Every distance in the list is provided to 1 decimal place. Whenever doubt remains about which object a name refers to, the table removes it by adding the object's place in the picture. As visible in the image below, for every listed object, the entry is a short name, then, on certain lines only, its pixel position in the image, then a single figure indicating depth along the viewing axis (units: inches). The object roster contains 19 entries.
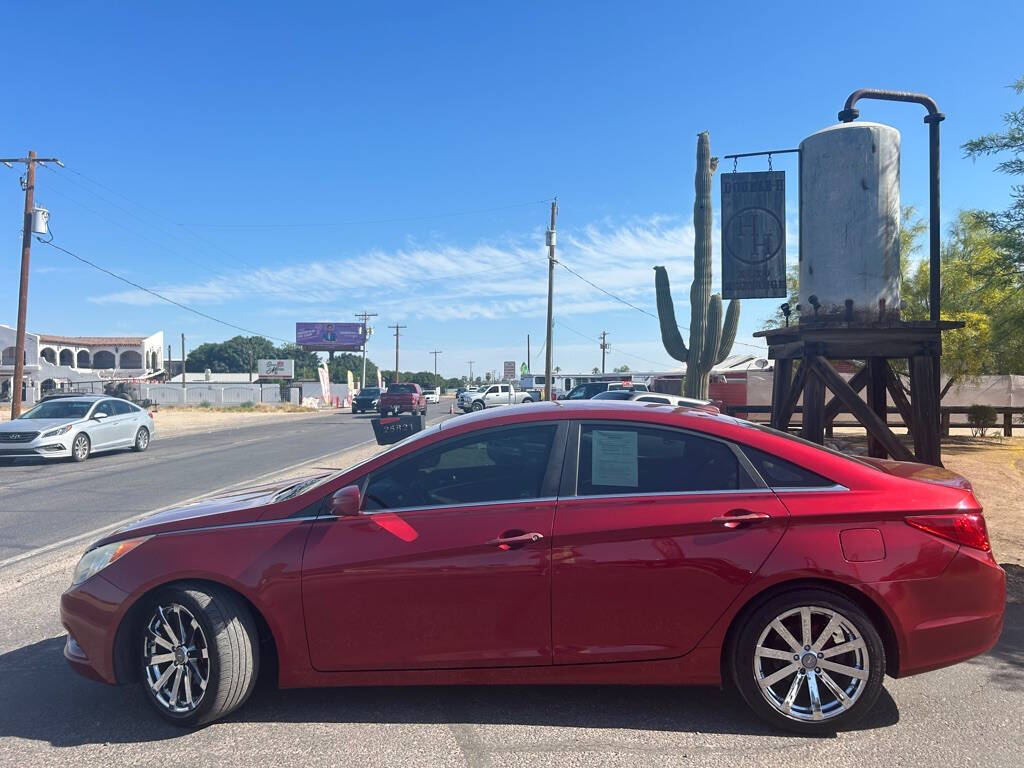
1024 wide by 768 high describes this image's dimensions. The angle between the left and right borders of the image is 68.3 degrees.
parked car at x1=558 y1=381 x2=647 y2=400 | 953.2
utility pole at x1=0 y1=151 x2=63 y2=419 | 987.3
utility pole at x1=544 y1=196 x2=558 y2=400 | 1118.4
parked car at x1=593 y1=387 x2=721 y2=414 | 475.4
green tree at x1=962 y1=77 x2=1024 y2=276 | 304.7
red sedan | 135.3
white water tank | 301.9
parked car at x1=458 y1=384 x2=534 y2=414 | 1706.4
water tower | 297.0
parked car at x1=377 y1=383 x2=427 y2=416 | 1336.1
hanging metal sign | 386.0
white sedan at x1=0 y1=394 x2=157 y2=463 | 606.5
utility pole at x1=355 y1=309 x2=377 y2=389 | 3260.3
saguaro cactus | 762.8
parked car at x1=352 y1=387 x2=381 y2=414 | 1779.0
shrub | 794.2
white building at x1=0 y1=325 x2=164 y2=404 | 2283.5
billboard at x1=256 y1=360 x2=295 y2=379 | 3668.8
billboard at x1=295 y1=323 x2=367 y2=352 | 3528.5
